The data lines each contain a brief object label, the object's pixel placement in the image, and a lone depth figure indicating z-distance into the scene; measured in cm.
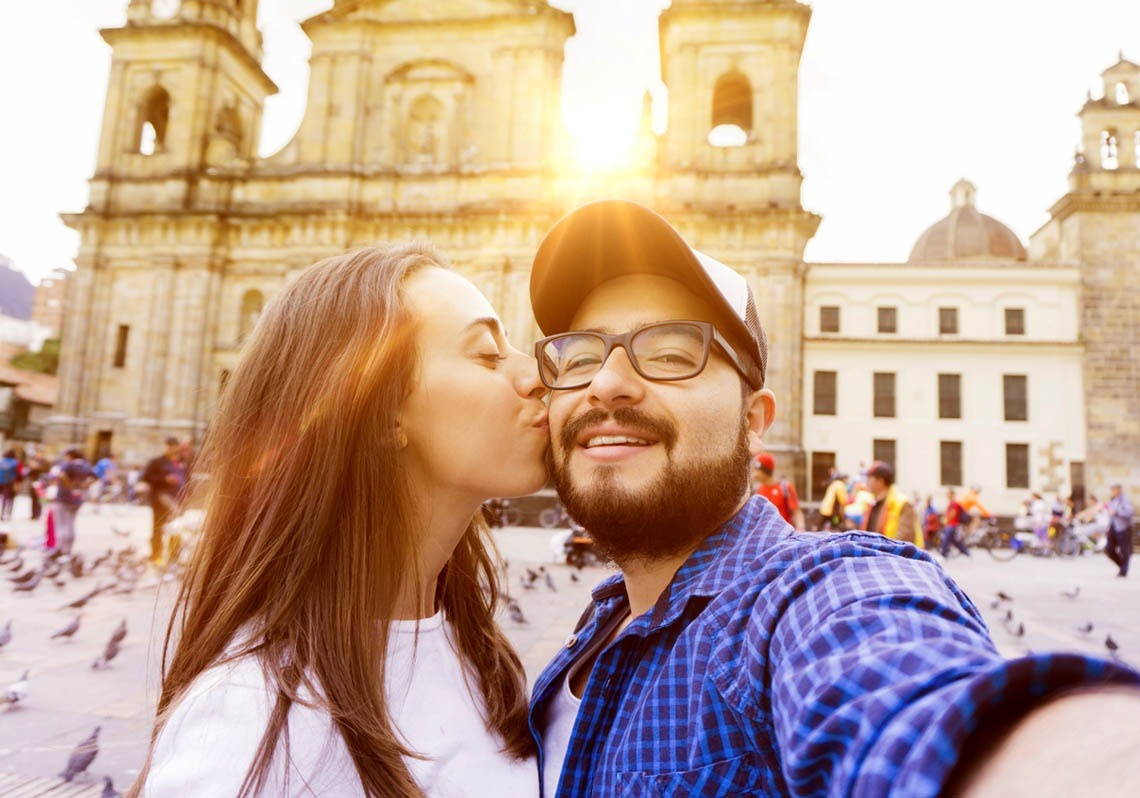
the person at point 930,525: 2008
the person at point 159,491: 1041
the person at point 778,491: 858
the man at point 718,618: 70
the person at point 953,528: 1805
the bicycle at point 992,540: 1989
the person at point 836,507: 1105
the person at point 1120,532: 1395
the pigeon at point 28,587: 784
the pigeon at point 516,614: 688
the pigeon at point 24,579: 791
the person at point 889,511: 732
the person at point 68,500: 1088
